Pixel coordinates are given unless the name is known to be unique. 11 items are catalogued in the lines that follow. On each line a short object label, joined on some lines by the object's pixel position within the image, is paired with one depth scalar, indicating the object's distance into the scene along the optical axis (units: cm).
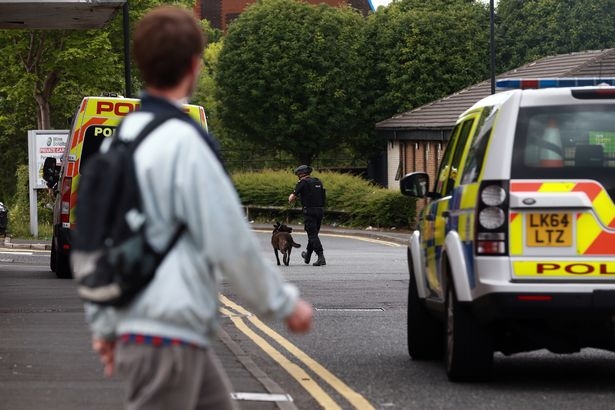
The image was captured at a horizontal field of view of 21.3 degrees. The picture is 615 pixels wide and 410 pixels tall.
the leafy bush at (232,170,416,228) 5488
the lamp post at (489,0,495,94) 4356
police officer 2964
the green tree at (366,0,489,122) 7569
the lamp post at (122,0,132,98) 3600
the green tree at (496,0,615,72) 8006
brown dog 2994
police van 2202
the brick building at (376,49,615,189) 5966
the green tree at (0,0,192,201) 5647
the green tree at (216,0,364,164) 7481
